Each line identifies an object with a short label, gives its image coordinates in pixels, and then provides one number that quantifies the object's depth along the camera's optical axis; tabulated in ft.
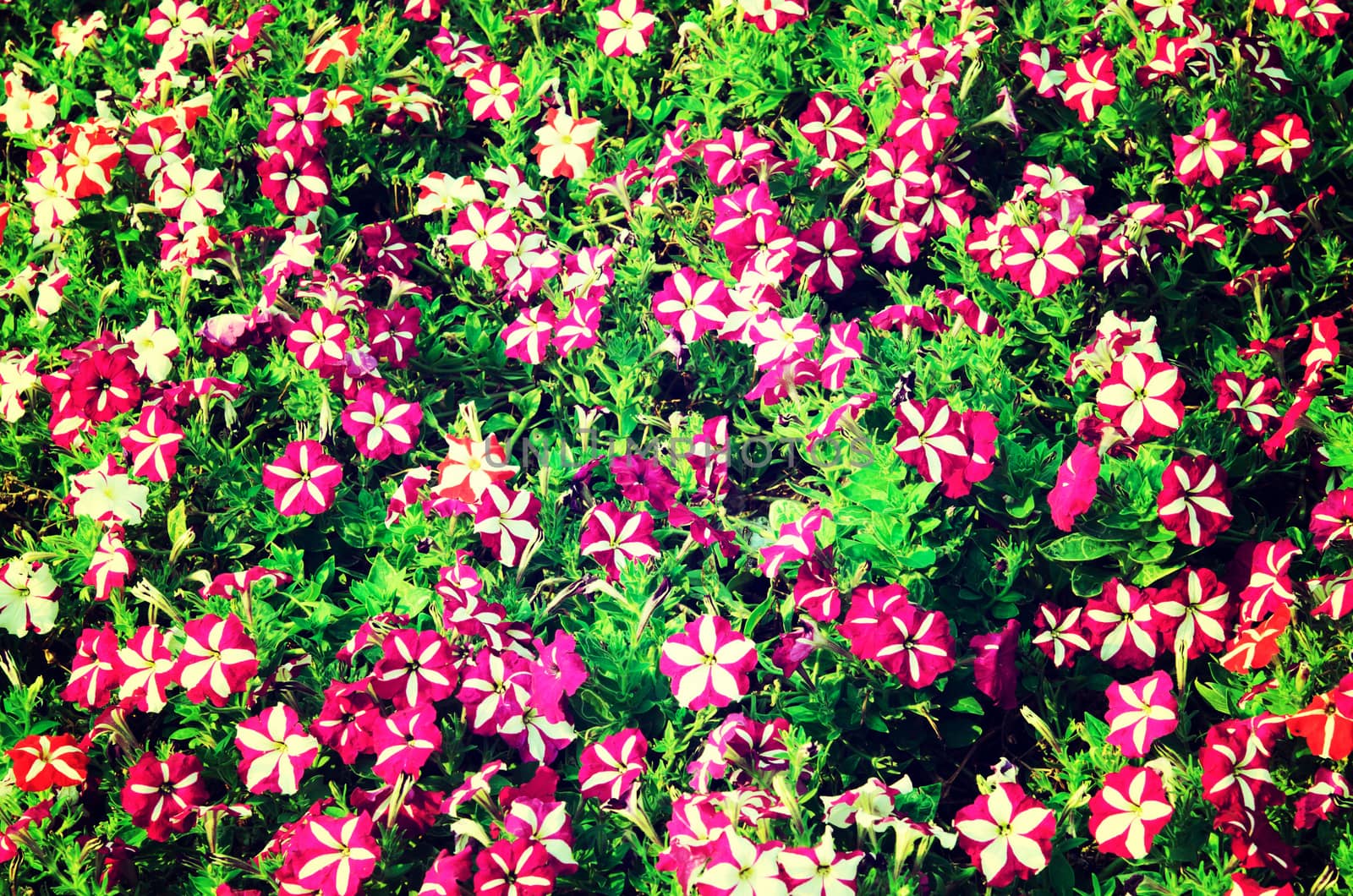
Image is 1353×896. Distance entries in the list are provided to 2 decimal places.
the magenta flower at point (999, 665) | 6.79
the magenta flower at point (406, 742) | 6.46
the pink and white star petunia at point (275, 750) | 6.53
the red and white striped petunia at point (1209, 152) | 8.57
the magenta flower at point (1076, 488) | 6.81
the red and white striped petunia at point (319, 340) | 8.11
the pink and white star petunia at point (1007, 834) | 6.03
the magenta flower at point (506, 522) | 7.39
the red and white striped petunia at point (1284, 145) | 8.55
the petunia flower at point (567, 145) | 9.23
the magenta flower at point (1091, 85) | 8.98
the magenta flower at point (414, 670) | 6.66
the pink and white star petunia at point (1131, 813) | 6.11
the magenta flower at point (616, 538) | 7.42
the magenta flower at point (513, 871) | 5.96
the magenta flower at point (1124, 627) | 6.93
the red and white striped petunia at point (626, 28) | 9.71
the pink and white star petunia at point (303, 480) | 7.65
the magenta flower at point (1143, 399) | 7.07
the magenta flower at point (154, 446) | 7.84
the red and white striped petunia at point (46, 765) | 6.88
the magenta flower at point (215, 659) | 6.68
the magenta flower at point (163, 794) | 6.68
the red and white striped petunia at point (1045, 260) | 8.04
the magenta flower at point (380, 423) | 8.00
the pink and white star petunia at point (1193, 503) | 6.81
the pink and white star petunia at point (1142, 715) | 6.38
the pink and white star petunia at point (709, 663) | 6.57
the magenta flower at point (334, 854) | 6.06
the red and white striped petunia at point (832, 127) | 9.12
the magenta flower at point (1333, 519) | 6.90
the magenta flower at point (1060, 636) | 7.01
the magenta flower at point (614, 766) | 6.46
